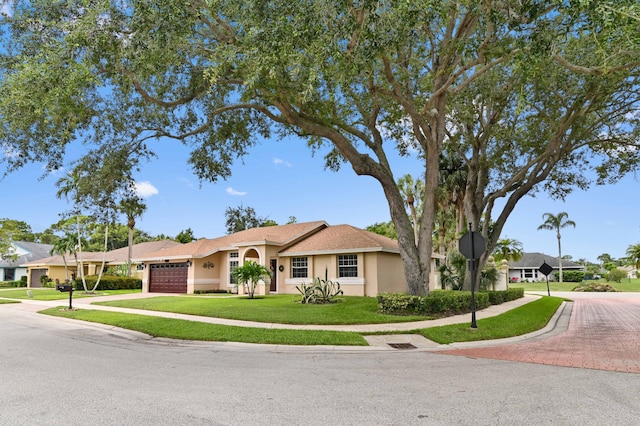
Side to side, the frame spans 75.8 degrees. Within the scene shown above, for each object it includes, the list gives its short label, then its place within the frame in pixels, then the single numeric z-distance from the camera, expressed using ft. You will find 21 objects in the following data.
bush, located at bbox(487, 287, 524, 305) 70.98
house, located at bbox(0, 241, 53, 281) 171.53
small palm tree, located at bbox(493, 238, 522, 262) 156.66
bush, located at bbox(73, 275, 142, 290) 114.40
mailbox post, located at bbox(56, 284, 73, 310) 89.09
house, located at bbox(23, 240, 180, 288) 140.05
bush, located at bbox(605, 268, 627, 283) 180.75
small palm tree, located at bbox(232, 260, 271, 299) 68.49
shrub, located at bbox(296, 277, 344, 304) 61.82
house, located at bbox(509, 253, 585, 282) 214.69
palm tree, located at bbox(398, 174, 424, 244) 108.68
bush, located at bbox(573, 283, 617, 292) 138.82
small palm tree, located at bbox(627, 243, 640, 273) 168.04
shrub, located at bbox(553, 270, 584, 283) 191.00
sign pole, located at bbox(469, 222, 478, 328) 40.29
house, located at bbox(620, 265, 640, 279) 253.88
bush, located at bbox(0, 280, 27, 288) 155.61
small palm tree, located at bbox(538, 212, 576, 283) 173.27
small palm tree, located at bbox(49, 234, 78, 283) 108.68
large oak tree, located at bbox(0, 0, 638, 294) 31.78
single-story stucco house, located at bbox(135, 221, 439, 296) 74.18
